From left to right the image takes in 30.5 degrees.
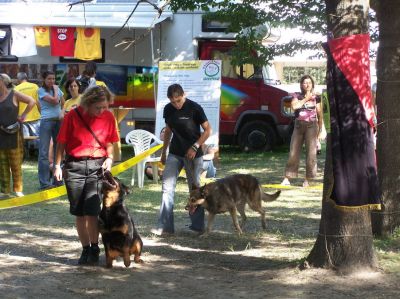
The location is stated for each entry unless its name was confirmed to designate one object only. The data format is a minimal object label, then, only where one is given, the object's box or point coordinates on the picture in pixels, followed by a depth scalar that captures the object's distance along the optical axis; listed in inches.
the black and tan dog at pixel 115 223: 251.1
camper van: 621.0
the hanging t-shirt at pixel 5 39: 624.4
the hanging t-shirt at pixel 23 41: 624.1
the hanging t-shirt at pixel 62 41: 620.4
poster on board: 524.1
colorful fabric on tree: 223.3
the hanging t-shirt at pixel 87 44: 618.2
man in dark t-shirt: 308.8
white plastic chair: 480.7
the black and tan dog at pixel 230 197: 312.3
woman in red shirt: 255.9
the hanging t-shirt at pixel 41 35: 620.4
